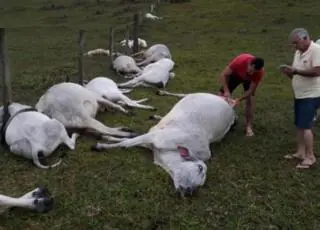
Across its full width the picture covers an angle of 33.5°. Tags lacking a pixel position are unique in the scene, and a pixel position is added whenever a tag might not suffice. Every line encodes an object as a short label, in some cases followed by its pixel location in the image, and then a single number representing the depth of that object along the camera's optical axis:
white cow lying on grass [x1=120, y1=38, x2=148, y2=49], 15.11
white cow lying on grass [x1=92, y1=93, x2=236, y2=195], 5.66
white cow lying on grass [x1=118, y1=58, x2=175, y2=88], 10.79
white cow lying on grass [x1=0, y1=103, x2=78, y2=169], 6.18
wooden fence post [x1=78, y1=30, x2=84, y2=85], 9.62
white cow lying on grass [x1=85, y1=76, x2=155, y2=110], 8.77
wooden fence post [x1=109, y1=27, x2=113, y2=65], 12.46
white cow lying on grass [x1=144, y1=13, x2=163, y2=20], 21.34
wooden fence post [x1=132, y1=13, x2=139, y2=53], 14.55
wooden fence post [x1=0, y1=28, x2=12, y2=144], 6.62
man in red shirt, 7.11
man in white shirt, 5.92
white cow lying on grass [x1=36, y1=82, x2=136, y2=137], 7.12
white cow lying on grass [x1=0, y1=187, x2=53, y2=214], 4.97
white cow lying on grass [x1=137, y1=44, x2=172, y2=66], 13.06
